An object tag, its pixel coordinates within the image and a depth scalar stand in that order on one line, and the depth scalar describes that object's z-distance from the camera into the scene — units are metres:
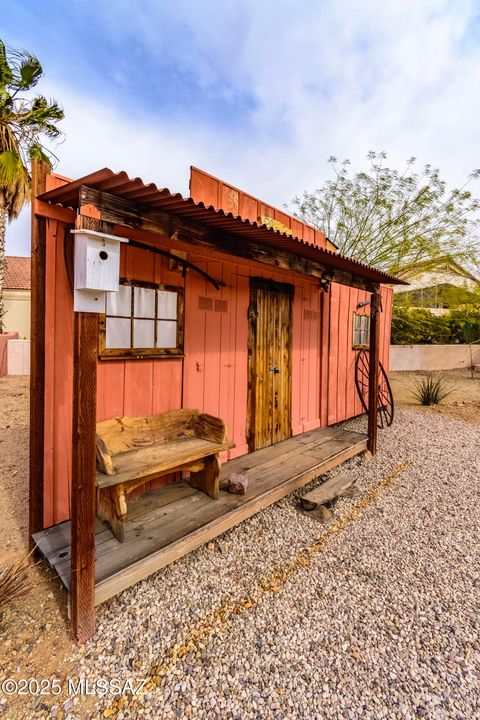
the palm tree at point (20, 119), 7.72
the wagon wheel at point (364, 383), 6.23
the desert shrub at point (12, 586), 1.90
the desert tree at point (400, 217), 10.81
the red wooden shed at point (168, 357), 1.82
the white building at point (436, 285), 12.27
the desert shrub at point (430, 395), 8.08
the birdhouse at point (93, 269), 1.71
